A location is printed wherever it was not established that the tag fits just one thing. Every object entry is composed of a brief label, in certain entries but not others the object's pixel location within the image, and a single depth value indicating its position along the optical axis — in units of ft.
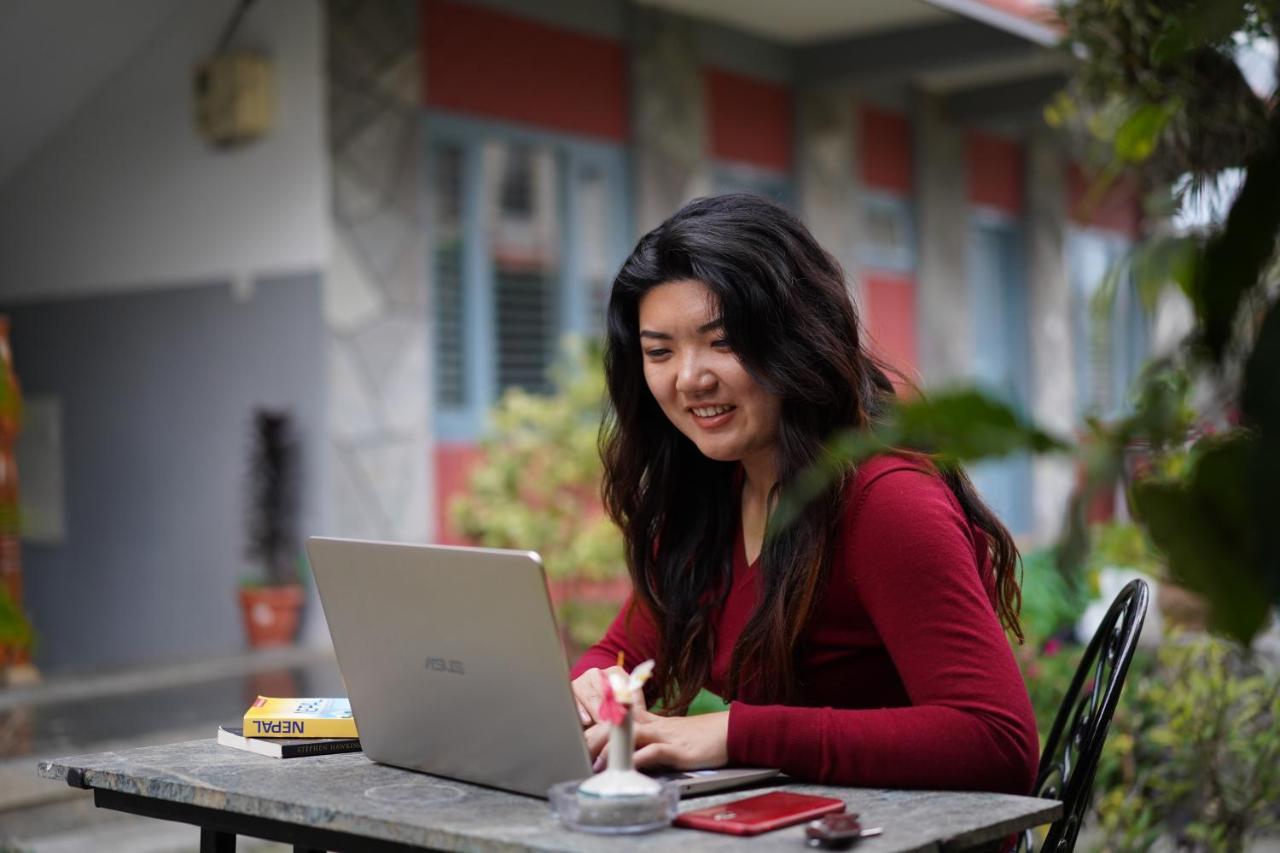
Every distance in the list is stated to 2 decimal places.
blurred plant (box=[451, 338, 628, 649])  33.83
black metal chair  11.75
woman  11.33
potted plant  37.05
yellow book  11.98
